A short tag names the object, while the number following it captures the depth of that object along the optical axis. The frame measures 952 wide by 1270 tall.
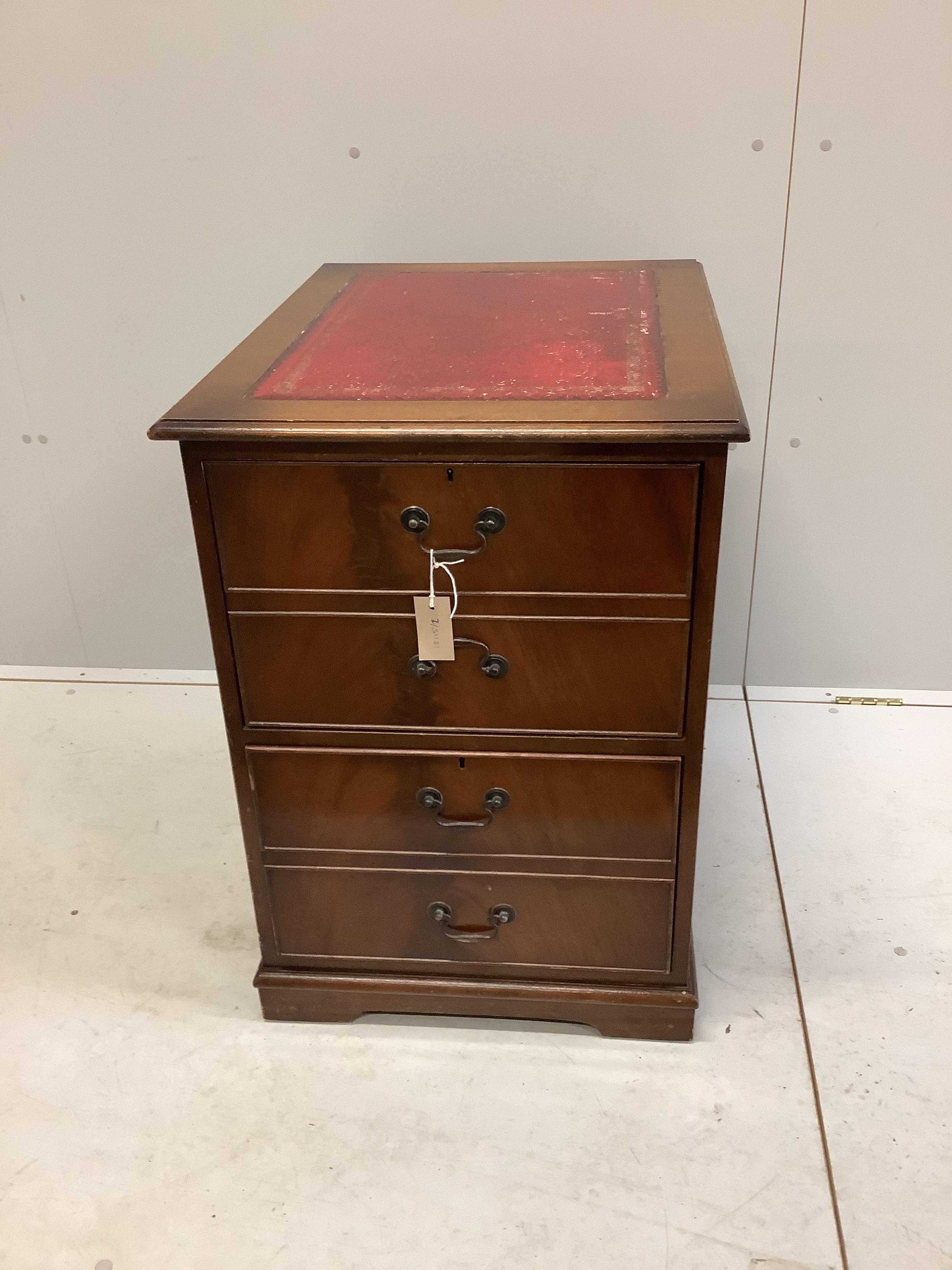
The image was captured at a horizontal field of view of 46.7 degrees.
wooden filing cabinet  1.11
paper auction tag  1.18
